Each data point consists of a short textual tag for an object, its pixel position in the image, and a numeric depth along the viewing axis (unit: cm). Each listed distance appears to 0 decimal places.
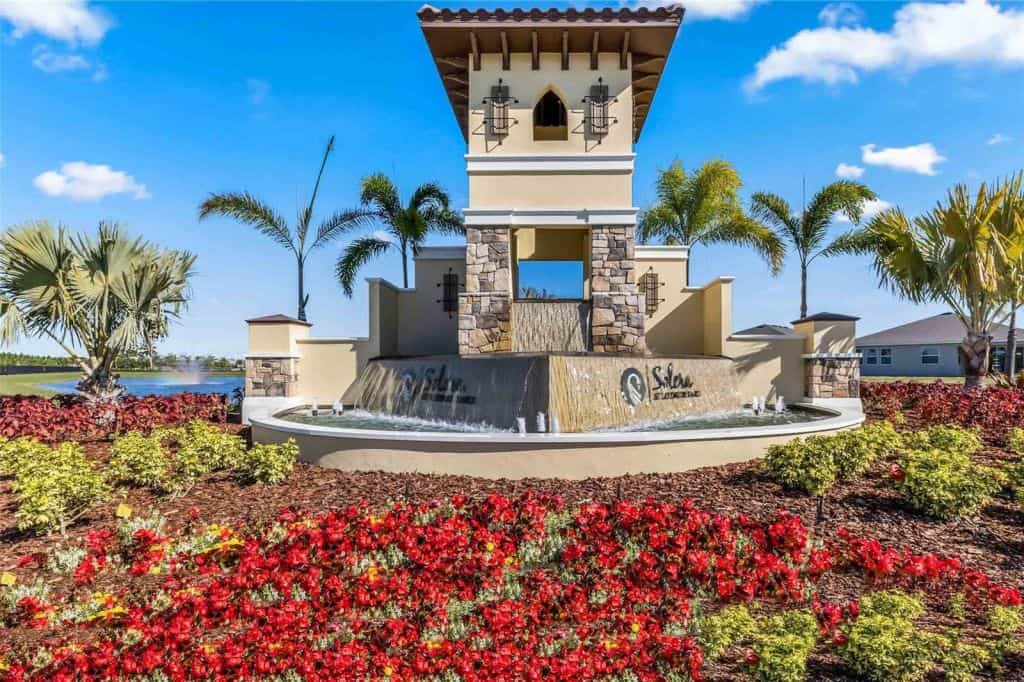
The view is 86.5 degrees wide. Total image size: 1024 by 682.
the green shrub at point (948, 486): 538
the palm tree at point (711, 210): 1950
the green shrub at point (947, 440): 709
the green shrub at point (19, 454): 733
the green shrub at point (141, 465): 685
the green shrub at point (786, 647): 316
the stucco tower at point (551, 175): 1338
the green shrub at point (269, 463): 682
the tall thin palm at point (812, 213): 1827
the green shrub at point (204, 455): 680
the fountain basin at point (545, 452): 670
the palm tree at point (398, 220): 1875
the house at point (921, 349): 3081
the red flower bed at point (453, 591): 337
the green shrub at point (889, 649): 319
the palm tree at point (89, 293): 1116
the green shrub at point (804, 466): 598
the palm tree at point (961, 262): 1202
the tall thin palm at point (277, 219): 1717
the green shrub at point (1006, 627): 338
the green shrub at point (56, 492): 551
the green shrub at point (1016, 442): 731
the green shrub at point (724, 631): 353
